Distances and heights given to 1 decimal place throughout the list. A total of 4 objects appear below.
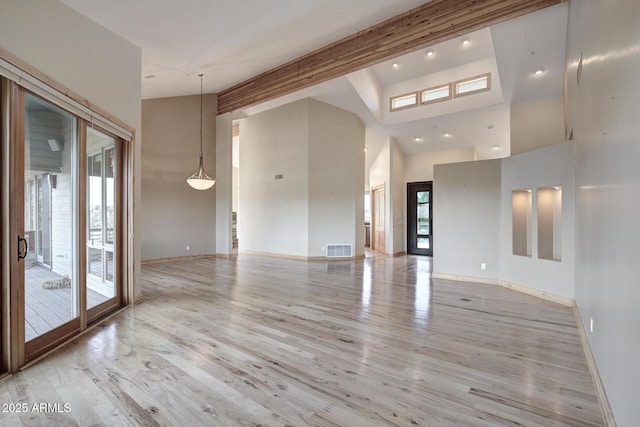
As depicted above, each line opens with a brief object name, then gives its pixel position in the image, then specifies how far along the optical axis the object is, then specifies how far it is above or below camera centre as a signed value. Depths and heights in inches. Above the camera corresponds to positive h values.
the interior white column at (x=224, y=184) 358.9 +32.9
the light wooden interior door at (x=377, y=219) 437.4 -10.8
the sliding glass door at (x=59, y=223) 98.6 -4.1
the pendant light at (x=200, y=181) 291.0 +30.0
